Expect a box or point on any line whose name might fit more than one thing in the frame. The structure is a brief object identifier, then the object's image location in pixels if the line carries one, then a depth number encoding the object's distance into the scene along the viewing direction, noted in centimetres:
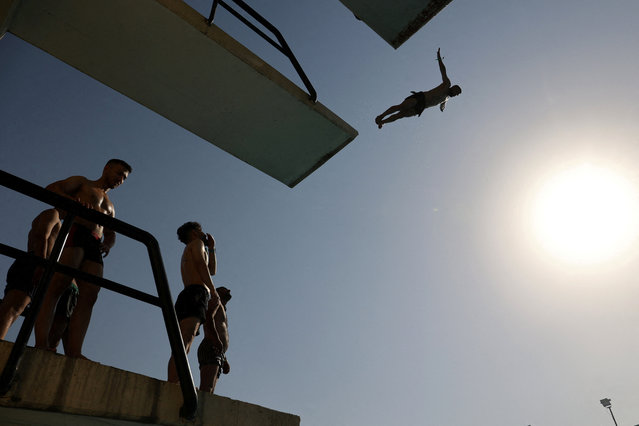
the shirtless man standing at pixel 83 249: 286
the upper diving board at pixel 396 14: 469
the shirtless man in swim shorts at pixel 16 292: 266
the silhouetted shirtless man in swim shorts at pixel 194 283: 360
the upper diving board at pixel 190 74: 379
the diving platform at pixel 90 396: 187
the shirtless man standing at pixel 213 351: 405
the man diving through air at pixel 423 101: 860
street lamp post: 4027
